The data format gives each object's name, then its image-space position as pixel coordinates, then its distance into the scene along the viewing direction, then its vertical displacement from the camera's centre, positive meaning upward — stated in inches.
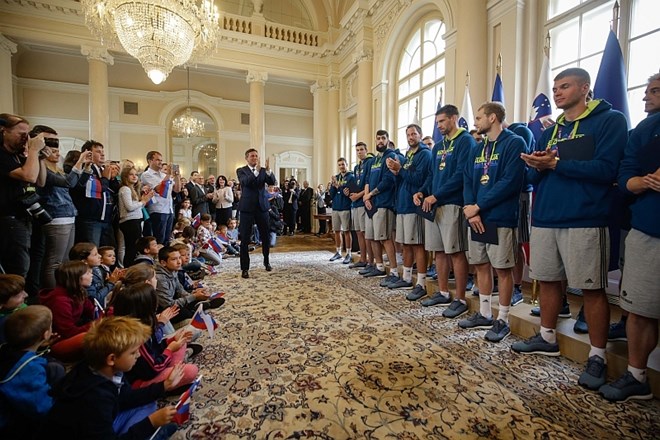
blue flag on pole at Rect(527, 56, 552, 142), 123.8 +43.1
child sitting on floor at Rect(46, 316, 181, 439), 37.3 -22.9
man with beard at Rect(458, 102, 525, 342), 86.4 +0.3
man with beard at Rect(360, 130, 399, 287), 150.1 +4.7
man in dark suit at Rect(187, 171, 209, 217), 246.2 +10.1
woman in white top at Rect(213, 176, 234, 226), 262.7 +7.5
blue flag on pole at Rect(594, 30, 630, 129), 101.0 +42.3
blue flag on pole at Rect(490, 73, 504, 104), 153.6 +57.7
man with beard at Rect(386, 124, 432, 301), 125.0 +5.7
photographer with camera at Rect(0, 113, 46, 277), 76.0 +5.2
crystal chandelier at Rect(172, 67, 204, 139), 400.2 +107.9
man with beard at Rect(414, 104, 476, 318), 105.4 +3.5
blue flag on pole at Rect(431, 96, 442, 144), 182.9 +42.8
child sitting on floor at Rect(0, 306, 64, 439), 41.4 -22.3
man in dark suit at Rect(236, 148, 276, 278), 159.8 +6.0
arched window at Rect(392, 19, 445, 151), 244.8 +110.7
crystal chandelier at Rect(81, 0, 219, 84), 189.9 +116.6
